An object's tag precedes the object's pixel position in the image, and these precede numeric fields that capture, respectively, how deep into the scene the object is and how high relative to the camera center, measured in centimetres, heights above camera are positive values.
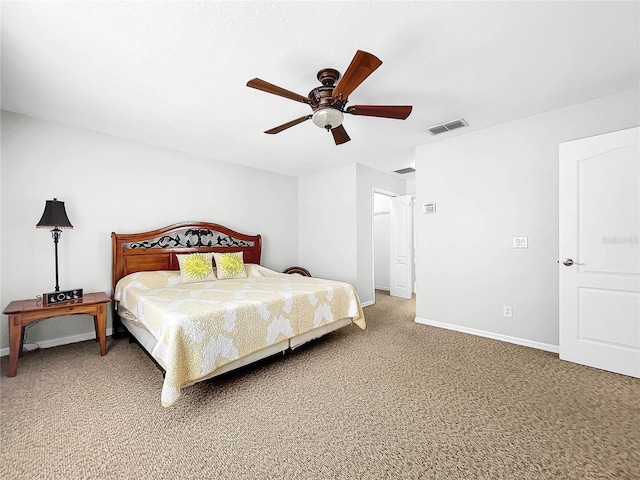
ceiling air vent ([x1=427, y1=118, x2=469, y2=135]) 310 +125
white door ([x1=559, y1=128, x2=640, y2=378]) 236 -16
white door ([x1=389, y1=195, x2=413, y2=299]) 558 -25
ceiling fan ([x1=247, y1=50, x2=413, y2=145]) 187 +99
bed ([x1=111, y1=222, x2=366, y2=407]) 196 -60
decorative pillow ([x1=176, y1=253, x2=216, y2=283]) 346 -40
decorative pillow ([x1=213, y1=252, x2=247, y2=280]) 375 -40
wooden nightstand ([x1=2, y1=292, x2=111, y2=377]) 238 -69
